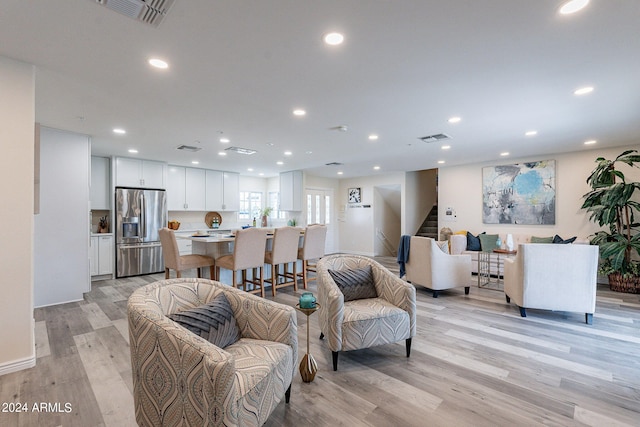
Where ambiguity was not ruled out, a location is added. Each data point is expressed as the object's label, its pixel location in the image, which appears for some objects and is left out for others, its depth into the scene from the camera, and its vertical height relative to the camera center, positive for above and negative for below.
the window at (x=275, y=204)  9.52 +0.30
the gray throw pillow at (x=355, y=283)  2.83 -0.67
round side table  2.22 -1.17
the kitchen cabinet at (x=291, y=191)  7.94 +0.62
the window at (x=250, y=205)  9.08 +0.26
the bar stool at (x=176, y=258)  4.09 -0.65
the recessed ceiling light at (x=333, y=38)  2.03 +1.21
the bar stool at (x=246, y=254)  4.15 -0.58
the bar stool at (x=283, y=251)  4.68 -0.61
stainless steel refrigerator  5.95 -0.34
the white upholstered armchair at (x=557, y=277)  3.37 -0.73
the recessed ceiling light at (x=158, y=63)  2.36 +1.21
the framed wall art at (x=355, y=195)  9.47 +0.60
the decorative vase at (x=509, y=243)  4.86 -0.47
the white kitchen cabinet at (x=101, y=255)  5.64 -0.80
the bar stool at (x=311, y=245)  5.19 -0.56
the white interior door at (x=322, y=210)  9.02 +0.11
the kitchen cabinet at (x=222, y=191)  7.73 +0.59
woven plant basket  4.76 -1.12
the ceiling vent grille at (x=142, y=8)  1.69 +1.20
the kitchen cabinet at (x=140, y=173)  6.03 +0.84
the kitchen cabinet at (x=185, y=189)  7.08 +0.59
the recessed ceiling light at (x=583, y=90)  2.85 +1.20
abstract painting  5.93 +0.43
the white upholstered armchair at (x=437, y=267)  4.49 -0.82
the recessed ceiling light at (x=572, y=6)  1.72 +1.22
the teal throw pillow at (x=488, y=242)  6.00 -0.57
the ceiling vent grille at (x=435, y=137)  4.49 +1.18
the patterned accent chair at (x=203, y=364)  1.29 -0.77
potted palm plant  4.67 -0.10
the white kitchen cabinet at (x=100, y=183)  5.88 +0.58
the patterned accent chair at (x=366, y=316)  2.41 -0.85
